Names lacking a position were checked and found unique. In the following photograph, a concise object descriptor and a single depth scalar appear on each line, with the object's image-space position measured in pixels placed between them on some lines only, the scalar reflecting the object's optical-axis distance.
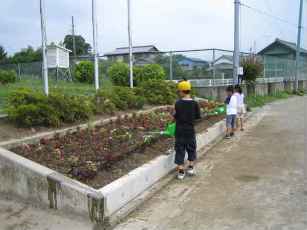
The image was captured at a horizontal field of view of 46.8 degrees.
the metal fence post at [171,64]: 17.94
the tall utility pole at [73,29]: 51.83
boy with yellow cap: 6.04
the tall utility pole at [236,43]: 13.82
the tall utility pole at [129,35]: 13.30
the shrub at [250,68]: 19.33
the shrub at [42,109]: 6.95
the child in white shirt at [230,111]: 9.95
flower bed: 5.22
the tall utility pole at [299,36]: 27.45
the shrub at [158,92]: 12.45
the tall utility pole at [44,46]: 8.15
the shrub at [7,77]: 19.78
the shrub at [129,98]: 10.59
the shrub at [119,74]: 17.39
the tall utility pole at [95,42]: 11.37
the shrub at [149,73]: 16.88
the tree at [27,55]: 41.23
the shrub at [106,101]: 9.46
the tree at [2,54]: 52.22
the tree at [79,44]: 60.24
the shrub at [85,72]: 23.09
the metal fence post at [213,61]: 17.31
